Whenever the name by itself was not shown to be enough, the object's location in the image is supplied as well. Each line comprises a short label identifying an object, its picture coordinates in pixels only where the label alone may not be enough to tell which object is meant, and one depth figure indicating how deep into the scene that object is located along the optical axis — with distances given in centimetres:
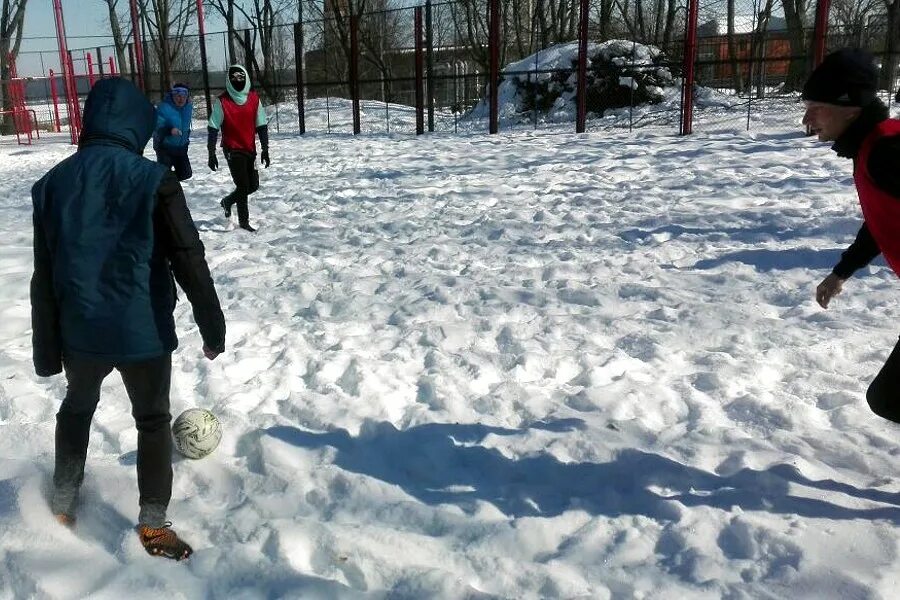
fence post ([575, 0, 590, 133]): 1504
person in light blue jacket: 802
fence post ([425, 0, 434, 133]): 1706
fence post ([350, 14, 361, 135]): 1766
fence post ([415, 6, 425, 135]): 1723
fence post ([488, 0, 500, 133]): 1602
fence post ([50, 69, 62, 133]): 2172
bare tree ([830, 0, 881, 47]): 1535
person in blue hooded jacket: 245
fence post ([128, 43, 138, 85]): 2242
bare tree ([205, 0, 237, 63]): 3550
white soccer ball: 341
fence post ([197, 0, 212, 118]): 2045
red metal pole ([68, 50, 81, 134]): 2014
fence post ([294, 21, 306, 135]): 1903
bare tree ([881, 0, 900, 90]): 1367
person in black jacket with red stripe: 244
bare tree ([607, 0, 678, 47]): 1986
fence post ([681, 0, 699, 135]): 1370
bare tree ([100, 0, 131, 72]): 3538
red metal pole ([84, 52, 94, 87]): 2056
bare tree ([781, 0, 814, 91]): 1598
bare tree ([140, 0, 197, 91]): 2192
